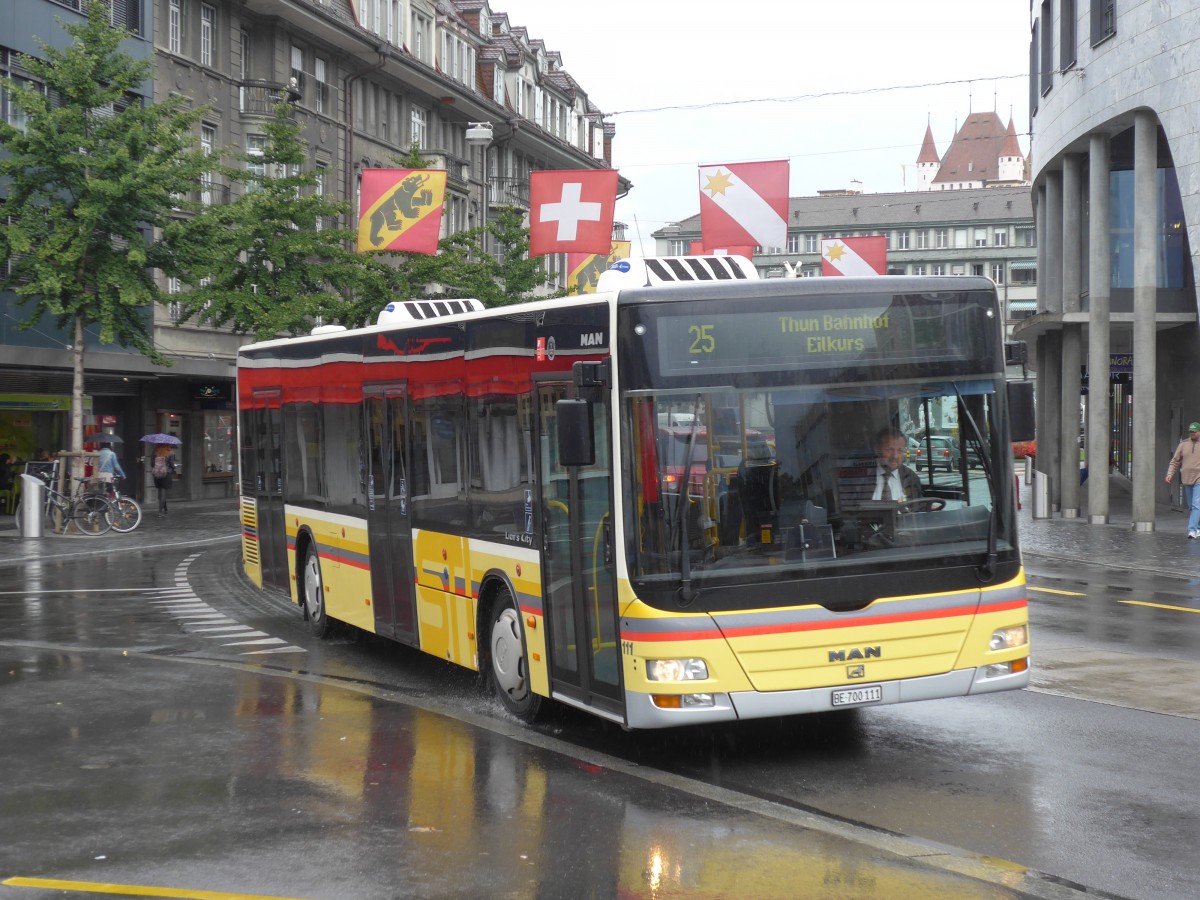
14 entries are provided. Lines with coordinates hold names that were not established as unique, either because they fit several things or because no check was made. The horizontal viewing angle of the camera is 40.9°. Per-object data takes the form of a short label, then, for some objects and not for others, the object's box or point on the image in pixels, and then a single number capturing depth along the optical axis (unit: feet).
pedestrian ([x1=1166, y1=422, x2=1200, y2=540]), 82.53
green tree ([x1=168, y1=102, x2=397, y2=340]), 112.68
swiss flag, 72.74
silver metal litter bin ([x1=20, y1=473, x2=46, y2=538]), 94.53
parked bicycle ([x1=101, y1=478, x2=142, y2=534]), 100.48
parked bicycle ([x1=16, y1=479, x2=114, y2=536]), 97.91
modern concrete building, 90.33
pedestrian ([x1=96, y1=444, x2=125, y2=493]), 104.65
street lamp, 120.47
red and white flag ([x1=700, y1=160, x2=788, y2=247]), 73.05
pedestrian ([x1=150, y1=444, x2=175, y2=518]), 121.08
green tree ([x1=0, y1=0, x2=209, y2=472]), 98.84
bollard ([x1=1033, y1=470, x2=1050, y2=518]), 102.58
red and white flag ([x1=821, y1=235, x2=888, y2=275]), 91.56
